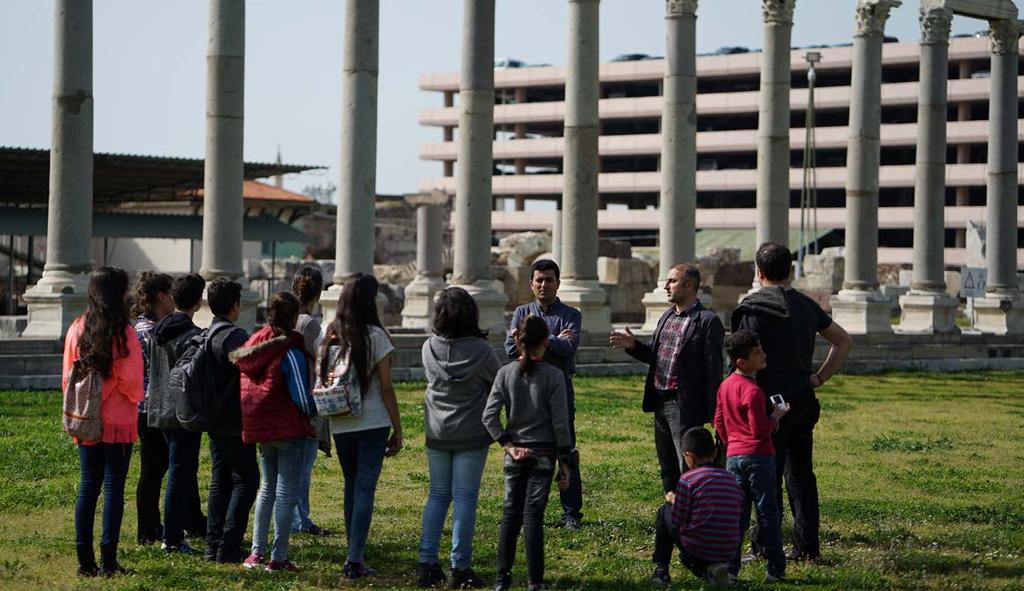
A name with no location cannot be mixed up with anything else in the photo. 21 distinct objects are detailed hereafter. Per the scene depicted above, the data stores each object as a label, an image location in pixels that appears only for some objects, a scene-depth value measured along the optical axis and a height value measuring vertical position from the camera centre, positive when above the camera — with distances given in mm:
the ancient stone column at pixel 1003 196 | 38469 +2503
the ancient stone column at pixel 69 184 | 23734 +1494
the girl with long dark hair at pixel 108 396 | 10203 -790
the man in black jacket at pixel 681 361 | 11180 -540
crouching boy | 9938 -1497
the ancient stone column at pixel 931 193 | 37000 +2482
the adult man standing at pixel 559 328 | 11680 -324
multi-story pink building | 86125 +8905
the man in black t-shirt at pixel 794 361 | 10922 -516
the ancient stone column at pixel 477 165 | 28453 +2290
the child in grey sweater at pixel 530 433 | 9844 -953
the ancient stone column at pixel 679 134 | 32625 +3333
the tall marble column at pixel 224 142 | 24641 +2282
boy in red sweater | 10344 -1028
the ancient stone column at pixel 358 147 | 26812 +2429
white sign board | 38719 +259
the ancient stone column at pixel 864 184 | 35438 +2540
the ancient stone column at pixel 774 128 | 34594 +3725
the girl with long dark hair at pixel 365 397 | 10102 -758
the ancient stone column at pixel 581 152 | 29766 +2645
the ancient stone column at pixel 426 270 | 32719 +328
